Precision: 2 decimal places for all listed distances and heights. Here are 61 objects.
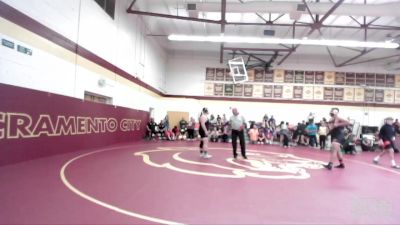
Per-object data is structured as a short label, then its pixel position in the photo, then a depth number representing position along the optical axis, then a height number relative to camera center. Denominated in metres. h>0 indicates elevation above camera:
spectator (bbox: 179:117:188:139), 18.23 -0.82
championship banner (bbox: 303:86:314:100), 22.67 +2.12
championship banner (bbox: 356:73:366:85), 22.67 +3.41
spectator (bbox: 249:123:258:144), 17.55 -1.07
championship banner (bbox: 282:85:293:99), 22.73 +2.15
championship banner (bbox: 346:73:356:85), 22.73 +3.38
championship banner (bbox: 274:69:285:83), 22.89 +3.41
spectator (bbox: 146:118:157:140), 16.73 -0.96
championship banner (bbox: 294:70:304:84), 22.86 +3.39
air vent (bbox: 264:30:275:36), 17.11 +5.16
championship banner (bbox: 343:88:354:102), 22.62 +2.02
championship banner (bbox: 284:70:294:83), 22.89 +3.37
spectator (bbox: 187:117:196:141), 18.05 -0.90
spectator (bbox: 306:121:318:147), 16.88 -0.79
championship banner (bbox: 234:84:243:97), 22.94 +2.16
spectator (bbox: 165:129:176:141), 16.95 -1.26
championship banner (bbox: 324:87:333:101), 22.66 +2.12
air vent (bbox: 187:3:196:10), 12.67 +4.84
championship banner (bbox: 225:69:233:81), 22.99 +3.34
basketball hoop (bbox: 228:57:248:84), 20.30 +3.48
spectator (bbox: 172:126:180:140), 17.80 -1.12
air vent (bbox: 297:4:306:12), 11.98 +4.72
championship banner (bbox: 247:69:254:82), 23.00 +3.49
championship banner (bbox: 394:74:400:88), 22.67 +3.36
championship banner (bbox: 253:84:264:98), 22.89 +2.14
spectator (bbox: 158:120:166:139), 16.94 -0.96
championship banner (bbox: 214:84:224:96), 22.95 +2.14
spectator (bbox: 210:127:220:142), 17.61 -1.17
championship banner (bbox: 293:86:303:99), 22.72 +2.10
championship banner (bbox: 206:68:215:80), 23.14 +3.42
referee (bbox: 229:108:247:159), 9.09 -0.32
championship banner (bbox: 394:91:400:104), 22.66 +2.02
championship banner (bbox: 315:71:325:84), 22.77 +3.53
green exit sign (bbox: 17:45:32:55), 6.86 +1.43
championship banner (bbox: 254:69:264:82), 22.97 +3.43
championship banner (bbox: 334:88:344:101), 22.64 +1.99
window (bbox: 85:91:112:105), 10.81 +0.53
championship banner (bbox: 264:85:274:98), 22.86 +2.17
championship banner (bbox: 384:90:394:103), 22.61 +2.14
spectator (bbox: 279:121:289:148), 16.48 -1.00
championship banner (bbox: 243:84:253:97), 22.97 +2.20
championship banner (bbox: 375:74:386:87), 22.67 +3.39
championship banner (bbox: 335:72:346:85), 22.70 +3.42
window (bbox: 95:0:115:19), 11.33 +4.35
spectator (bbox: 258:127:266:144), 18.02 -1.16
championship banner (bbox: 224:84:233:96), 22.92 +2.12
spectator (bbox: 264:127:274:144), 18.24 -1.08
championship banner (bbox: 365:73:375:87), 22.66 +3.43
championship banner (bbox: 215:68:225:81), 23.14 +3.40
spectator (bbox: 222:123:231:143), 17.59 -1.02
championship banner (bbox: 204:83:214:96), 22.97 +2.14
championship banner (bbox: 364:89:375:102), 22.58 +2.08
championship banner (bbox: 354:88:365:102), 22.56 +2.12
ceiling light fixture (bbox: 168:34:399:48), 13.61 +3.77
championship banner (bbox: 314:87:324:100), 22.62 +2.16
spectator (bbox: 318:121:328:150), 16.05 -0.78
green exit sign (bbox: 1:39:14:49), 6.33 +1.44
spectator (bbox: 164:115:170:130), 17.90 -0.59
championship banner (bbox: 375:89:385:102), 22.59 +2.18
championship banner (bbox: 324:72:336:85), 22.73 +3.46
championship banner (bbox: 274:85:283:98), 22.81 +2.21
